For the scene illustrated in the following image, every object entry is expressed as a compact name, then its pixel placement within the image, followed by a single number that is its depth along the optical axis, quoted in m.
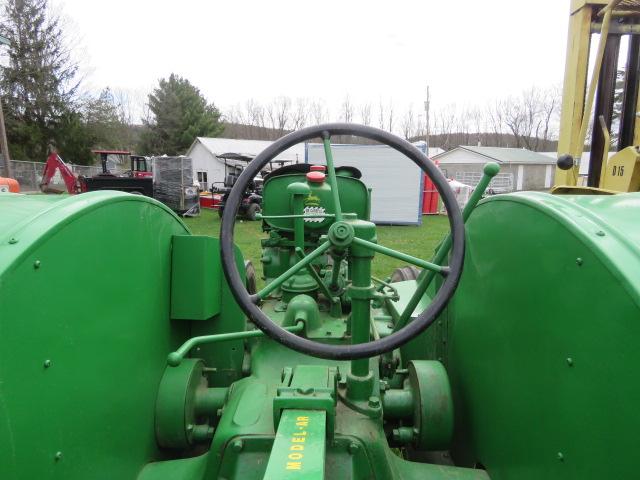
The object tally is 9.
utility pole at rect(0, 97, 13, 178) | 12.89
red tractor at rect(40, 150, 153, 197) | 12.13
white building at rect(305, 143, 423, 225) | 11.88
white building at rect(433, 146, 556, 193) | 29.58
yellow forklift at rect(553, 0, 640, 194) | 2.91
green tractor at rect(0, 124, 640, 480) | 0.97
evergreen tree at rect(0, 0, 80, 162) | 22.28
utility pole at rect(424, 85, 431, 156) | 28.44
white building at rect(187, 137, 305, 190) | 25.11
